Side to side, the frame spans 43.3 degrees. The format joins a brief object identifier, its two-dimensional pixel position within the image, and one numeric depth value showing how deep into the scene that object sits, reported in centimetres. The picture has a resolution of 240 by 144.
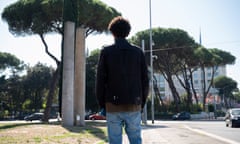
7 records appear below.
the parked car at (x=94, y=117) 3943
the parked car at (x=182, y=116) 4156
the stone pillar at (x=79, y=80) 1720
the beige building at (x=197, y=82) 10514
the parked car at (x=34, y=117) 4242
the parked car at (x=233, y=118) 1827
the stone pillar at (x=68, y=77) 1636
